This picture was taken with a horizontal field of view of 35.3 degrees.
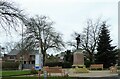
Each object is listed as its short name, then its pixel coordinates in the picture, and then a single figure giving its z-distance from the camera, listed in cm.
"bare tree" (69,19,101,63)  4692
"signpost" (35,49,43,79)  1161
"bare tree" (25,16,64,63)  4418
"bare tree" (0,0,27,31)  1617
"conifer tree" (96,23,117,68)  3718
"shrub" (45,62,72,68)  4033
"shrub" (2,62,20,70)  4475
